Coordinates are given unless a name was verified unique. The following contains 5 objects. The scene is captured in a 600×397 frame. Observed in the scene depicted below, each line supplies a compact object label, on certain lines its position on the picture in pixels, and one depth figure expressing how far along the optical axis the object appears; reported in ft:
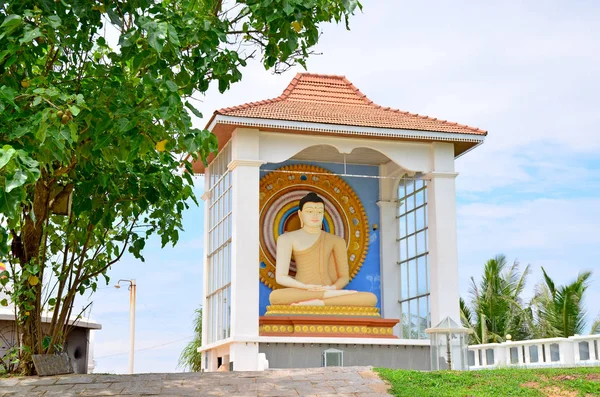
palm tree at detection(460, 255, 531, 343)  80.07
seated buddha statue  47.16
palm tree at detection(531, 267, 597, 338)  73.67
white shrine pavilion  42.93
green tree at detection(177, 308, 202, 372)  63.93
